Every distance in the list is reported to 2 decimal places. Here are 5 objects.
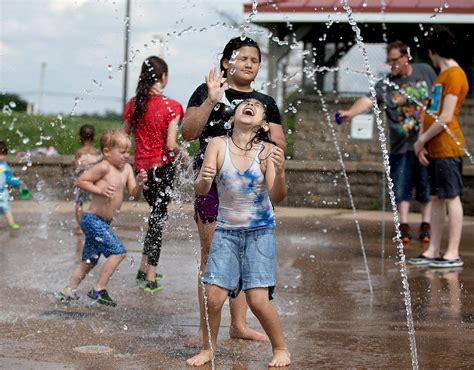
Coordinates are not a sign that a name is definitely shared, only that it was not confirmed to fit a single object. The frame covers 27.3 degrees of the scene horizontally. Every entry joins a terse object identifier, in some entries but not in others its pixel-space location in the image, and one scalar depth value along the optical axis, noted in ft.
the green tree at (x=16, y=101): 92.24
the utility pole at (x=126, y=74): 86.22
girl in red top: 23.27
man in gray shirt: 30.78
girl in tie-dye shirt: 15.43
